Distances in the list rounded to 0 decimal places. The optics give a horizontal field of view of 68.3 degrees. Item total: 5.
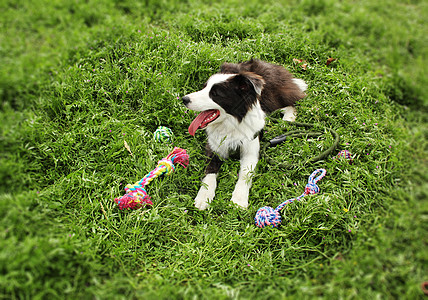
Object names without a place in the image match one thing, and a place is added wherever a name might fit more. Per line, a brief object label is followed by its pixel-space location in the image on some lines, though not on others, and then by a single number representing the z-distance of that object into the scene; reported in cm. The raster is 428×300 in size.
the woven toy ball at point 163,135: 318
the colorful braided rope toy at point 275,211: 253
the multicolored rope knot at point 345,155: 293
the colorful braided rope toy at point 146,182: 258
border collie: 278
